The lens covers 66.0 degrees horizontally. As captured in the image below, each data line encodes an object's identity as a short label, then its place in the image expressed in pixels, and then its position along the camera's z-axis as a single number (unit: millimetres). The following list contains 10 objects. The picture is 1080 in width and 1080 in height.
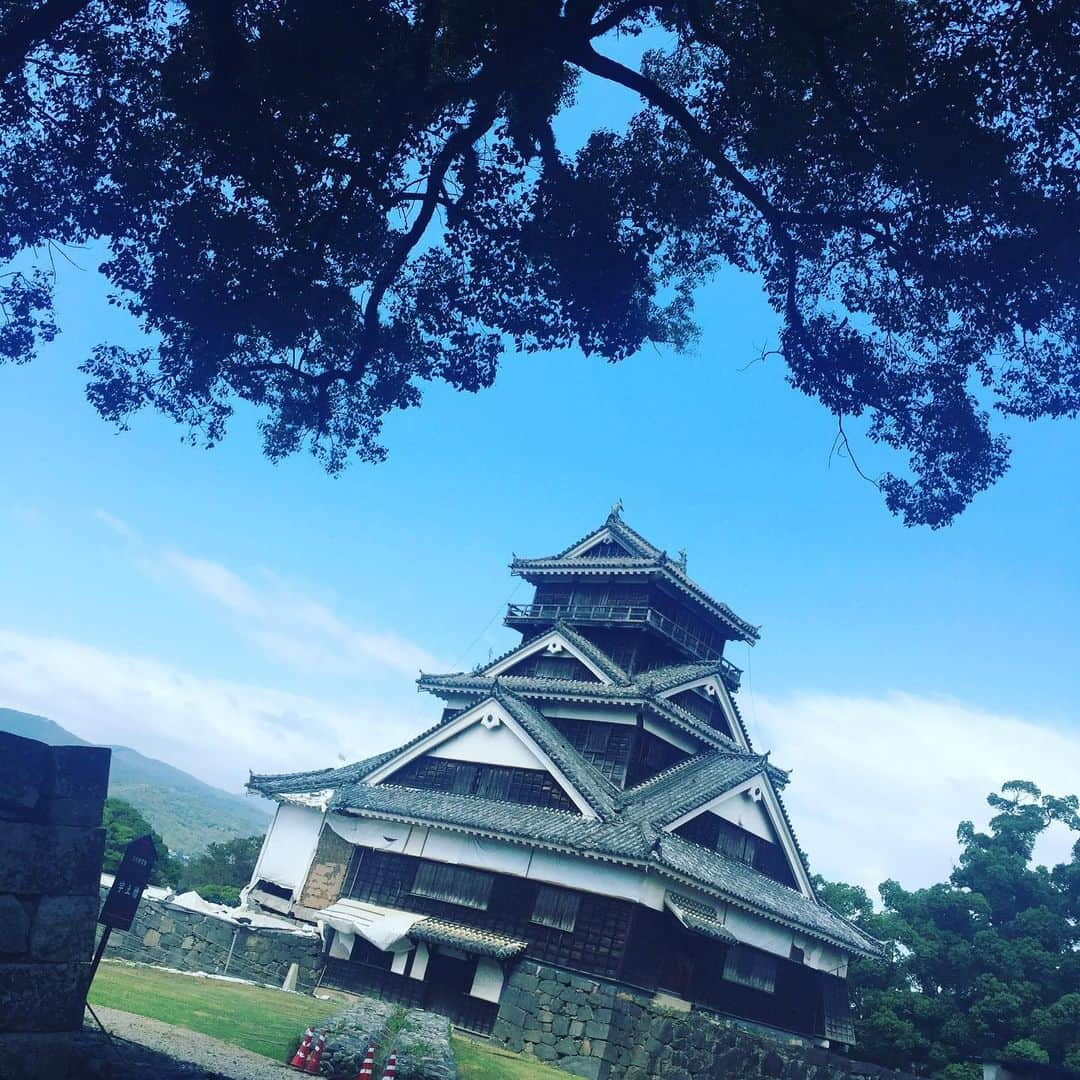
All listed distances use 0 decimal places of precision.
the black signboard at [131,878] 10312
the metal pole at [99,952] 7444
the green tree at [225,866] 42094
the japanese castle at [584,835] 20906
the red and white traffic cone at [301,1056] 12485
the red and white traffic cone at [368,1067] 11897
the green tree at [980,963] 29328
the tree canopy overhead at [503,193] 10172
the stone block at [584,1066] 18344
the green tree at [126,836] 35591
